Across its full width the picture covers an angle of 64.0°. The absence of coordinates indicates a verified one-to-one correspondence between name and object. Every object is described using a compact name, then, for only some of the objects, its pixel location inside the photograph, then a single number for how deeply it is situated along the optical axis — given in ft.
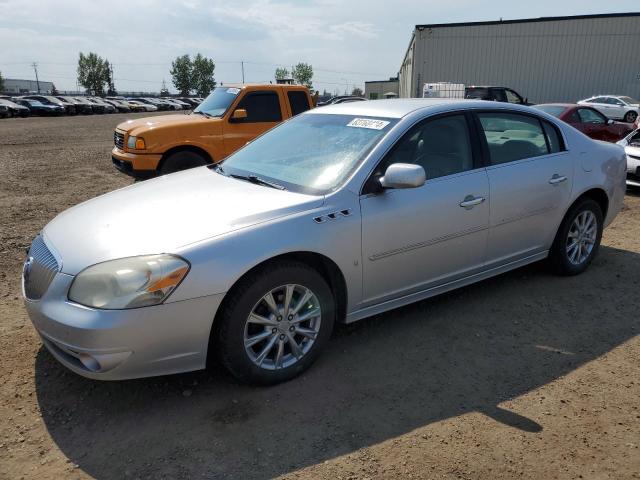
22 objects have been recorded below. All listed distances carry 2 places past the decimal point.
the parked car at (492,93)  55.98
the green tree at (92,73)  336.49
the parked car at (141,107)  175.76
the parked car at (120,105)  167.84
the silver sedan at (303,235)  8.55
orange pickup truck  26.11
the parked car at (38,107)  128.57
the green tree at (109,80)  343.26
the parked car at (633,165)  27.43
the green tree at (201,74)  372.58
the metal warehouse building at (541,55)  98.22
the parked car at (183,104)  193.98
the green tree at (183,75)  369.71
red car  38.37
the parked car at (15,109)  117.08
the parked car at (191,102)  198.86
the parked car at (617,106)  72.61
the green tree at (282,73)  325.71
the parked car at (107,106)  160.49
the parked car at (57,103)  137.69
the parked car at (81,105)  146.15
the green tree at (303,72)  326.44
